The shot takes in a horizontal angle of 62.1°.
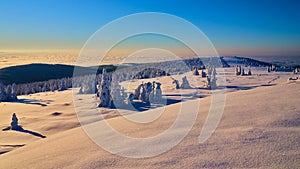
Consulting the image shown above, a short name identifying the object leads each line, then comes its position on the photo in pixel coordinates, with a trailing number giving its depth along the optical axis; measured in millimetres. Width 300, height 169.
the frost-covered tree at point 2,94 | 23328
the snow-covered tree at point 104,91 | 15742
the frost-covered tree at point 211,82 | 21933
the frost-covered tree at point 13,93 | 23881
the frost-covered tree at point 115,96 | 16156
